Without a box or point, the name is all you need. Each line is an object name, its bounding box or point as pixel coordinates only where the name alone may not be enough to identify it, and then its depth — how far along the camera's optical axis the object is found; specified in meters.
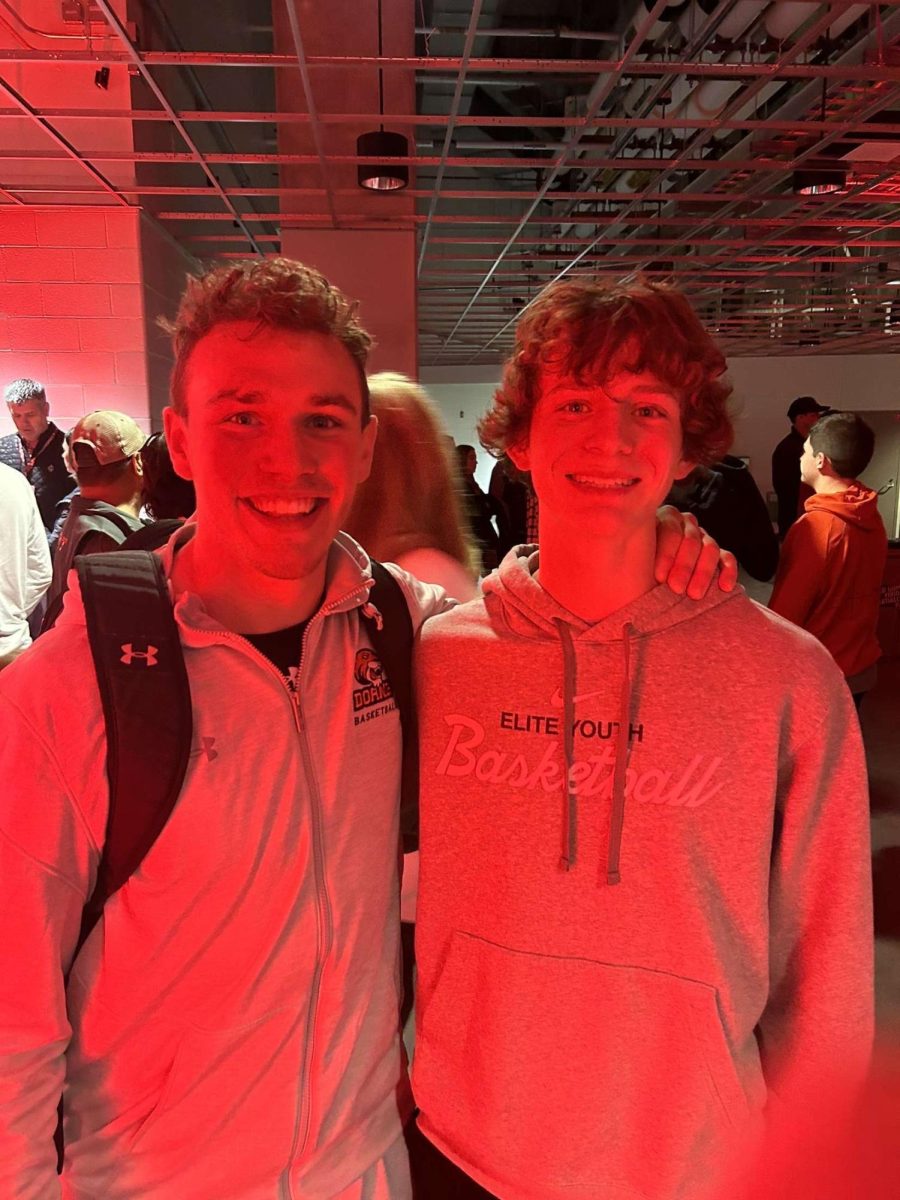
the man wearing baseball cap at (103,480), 2.38
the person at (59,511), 3.57
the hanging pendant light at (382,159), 3.91
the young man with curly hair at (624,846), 0.98
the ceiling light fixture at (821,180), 4.14
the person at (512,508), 5.42
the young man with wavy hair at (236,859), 0.86
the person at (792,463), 5.20
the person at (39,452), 4.20
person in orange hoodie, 3.13
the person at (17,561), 3.06
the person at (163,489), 2.24
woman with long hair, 1.69
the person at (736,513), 3.12
